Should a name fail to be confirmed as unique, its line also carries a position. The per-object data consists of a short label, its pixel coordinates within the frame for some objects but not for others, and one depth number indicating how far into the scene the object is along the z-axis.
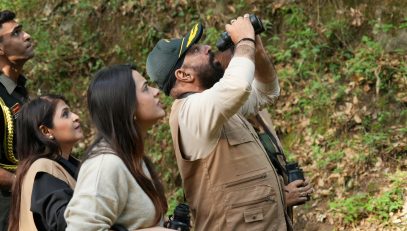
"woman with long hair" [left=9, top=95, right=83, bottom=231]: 5.26
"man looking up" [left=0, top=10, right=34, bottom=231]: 7.37
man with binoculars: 5.19
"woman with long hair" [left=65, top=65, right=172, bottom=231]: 4.35
